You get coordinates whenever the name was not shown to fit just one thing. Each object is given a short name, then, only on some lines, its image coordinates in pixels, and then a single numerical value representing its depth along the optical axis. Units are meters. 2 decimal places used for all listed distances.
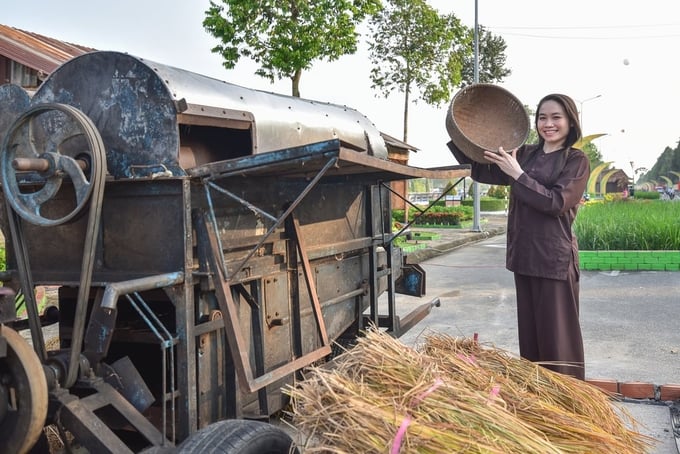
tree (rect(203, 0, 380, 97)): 15.09
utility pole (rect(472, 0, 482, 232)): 21.96
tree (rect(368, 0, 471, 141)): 23.34
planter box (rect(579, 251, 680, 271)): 11.67
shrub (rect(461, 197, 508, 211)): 41.21
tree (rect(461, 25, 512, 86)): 35.47
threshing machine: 2.85
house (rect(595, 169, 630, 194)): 72.75
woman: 3.64
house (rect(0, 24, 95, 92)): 9.27
